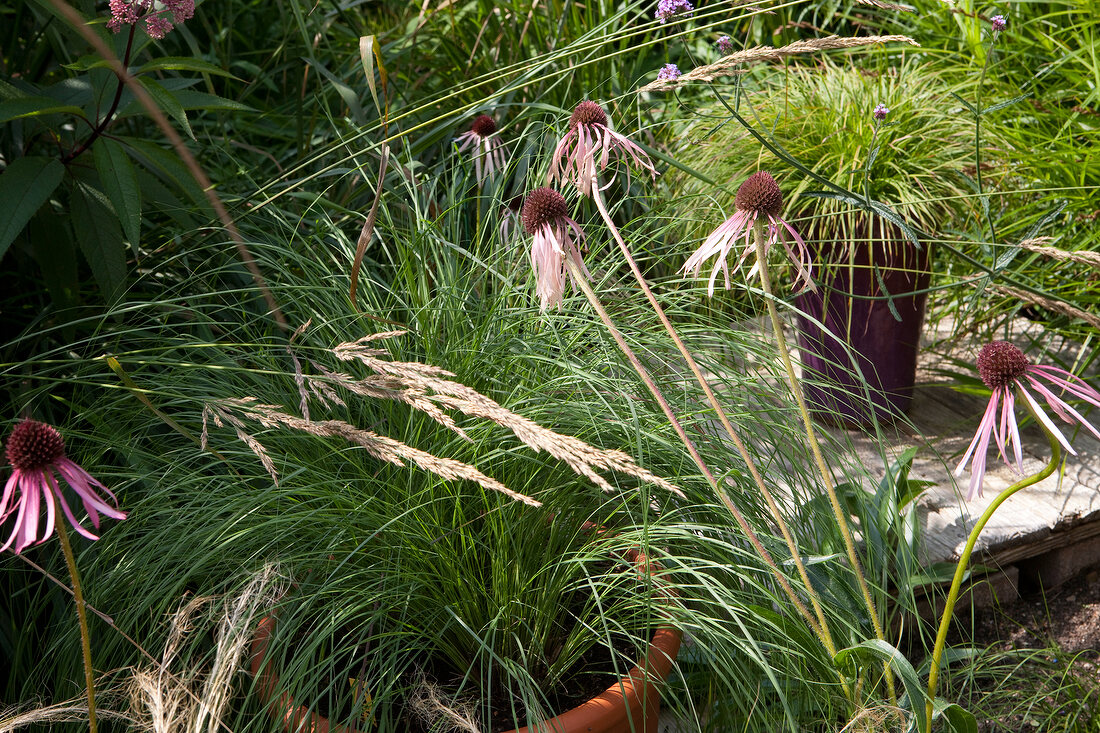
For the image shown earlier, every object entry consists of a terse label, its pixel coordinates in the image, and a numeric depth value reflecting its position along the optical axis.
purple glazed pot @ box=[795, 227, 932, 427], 2.24
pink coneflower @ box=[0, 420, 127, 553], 0.76
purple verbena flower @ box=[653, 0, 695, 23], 1.58
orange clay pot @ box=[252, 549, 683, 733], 1.10
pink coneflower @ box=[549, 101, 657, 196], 1.14
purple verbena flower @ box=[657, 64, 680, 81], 1.52
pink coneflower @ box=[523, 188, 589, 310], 1.04
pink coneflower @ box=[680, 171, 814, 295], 1.03
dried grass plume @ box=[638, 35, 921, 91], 1.11
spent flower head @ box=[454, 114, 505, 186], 1.65
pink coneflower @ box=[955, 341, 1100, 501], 0.89
